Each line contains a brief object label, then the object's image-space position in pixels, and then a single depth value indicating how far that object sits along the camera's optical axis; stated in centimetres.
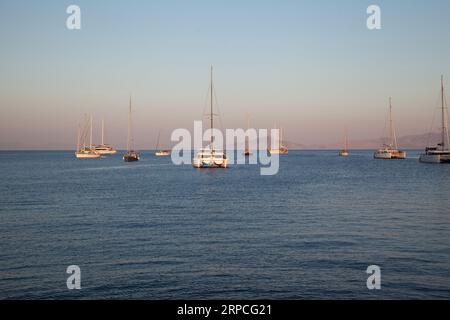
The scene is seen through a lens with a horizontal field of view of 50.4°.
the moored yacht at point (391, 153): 18562
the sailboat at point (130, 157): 17581
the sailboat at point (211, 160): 11269
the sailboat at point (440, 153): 12388
